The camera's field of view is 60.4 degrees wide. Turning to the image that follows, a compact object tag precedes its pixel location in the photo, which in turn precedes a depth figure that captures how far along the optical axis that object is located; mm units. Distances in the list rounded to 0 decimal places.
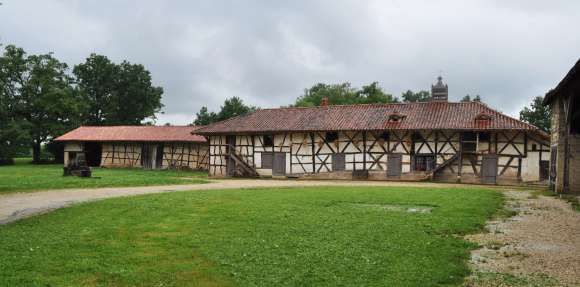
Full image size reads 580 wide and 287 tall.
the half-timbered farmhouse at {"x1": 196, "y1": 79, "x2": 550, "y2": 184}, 27781
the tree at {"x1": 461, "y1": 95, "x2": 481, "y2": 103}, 95562
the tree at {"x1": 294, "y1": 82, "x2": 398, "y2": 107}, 59750
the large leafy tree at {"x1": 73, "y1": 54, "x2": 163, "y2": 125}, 62156
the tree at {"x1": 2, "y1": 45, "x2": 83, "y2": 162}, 51562
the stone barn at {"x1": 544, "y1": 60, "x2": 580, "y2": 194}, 18141
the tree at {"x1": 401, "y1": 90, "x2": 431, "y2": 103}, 86062
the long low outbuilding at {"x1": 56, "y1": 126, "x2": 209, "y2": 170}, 41594
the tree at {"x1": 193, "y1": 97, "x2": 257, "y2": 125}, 61750
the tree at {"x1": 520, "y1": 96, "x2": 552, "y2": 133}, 58188
